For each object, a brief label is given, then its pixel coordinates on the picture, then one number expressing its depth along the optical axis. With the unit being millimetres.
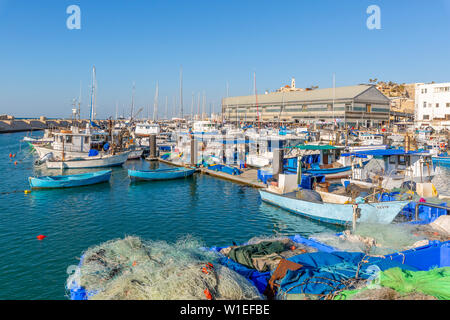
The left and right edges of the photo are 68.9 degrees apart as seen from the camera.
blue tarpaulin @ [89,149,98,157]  40344
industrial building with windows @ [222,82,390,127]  87938
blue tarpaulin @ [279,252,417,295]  8242
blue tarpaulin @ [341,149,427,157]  23245
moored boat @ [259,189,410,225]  16734
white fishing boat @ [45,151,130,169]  38088
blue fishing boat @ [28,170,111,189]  27266
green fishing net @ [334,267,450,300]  6848
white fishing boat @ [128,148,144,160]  47469
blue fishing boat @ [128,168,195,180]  30984
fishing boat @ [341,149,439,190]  22734
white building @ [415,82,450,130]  71938
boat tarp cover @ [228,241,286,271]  10484
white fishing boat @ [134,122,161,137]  67750
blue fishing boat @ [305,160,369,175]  29873
